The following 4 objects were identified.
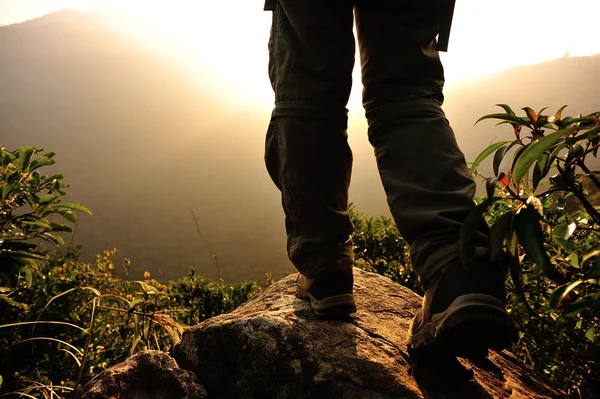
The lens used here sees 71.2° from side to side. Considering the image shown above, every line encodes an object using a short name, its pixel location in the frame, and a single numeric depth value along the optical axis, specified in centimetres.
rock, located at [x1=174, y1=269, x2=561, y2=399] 109
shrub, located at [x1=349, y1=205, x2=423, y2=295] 309
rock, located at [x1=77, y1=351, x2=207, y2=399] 109
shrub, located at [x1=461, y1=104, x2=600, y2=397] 80
